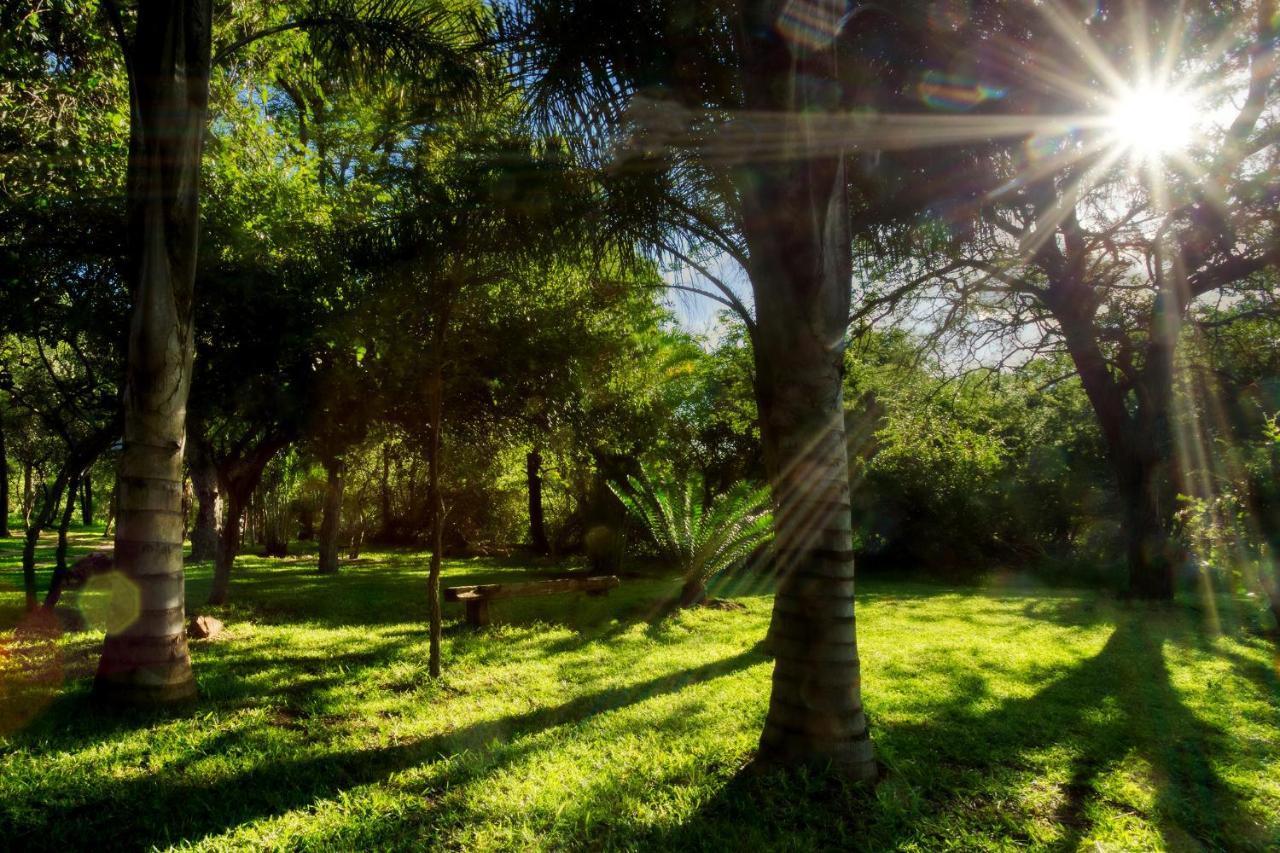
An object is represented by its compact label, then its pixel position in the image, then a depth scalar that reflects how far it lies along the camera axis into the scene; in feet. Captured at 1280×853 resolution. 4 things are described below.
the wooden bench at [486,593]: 27.58
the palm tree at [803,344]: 11.88
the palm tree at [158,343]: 15.57
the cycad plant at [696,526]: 35.19
